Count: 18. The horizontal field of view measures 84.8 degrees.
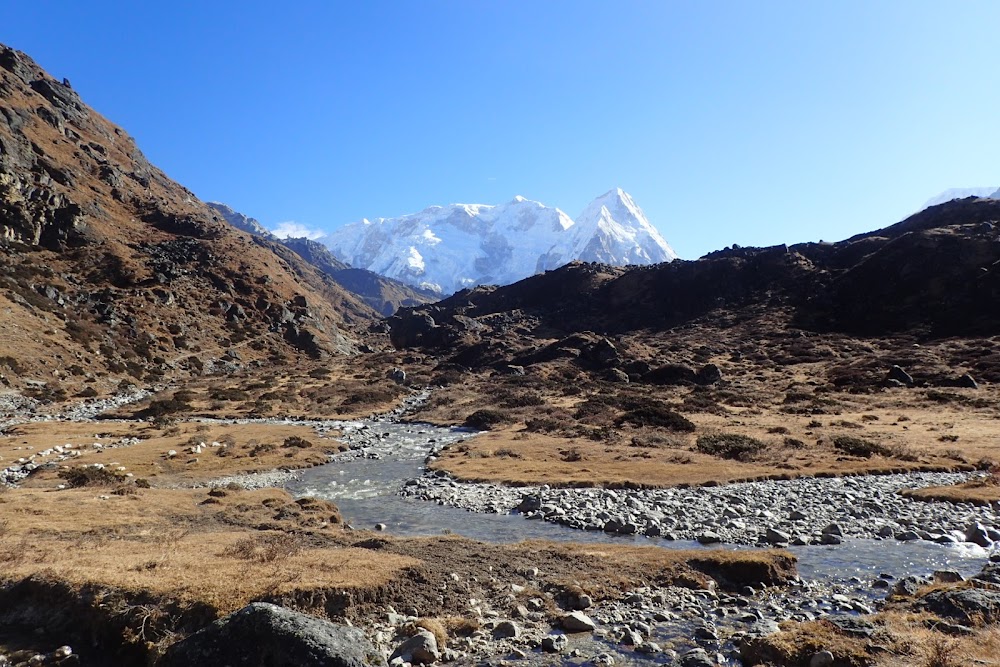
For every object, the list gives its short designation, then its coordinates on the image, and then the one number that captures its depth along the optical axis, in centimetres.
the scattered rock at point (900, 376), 6606
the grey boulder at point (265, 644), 839
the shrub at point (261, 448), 3694
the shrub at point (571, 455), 3504
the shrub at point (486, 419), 5200
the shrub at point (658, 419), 4475
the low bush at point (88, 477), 2584
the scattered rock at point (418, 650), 1025
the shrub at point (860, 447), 3512
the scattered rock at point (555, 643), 1090
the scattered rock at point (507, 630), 1138
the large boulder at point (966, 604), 1054
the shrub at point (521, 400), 6121
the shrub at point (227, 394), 6438
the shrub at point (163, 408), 5339
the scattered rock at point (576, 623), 1182
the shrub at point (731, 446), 3534
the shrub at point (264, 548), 1389
